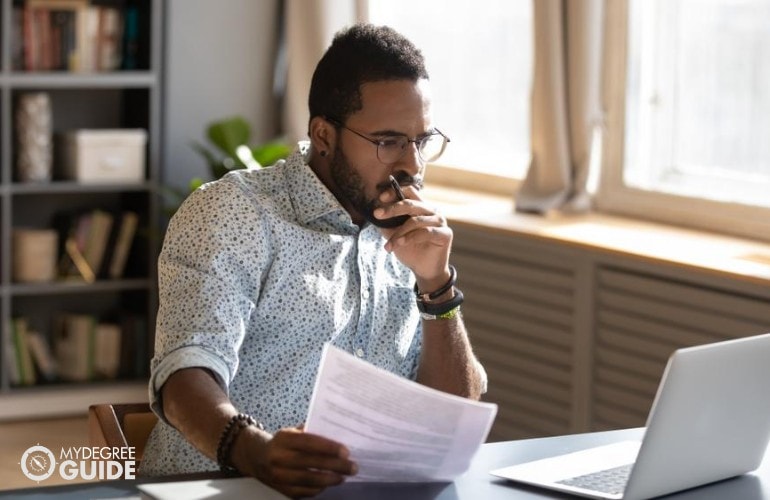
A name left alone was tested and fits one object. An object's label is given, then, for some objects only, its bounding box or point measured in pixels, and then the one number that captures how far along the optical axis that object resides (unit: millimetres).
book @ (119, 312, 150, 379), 4758
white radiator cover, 3375
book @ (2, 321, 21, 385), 4504
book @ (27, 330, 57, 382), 4625
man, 1965
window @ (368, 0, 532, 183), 4508
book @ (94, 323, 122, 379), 4734
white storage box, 4566
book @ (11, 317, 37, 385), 4566
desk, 1601
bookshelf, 4484
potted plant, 4562
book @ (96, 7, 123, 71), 4598
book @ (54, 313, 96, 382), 4688
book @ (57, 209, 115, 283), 4672
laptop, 1557
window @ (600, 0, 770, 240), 3664
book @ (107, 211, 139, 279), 4684
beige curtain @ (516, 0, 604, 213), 3928
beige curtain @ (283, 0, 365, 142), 4773
